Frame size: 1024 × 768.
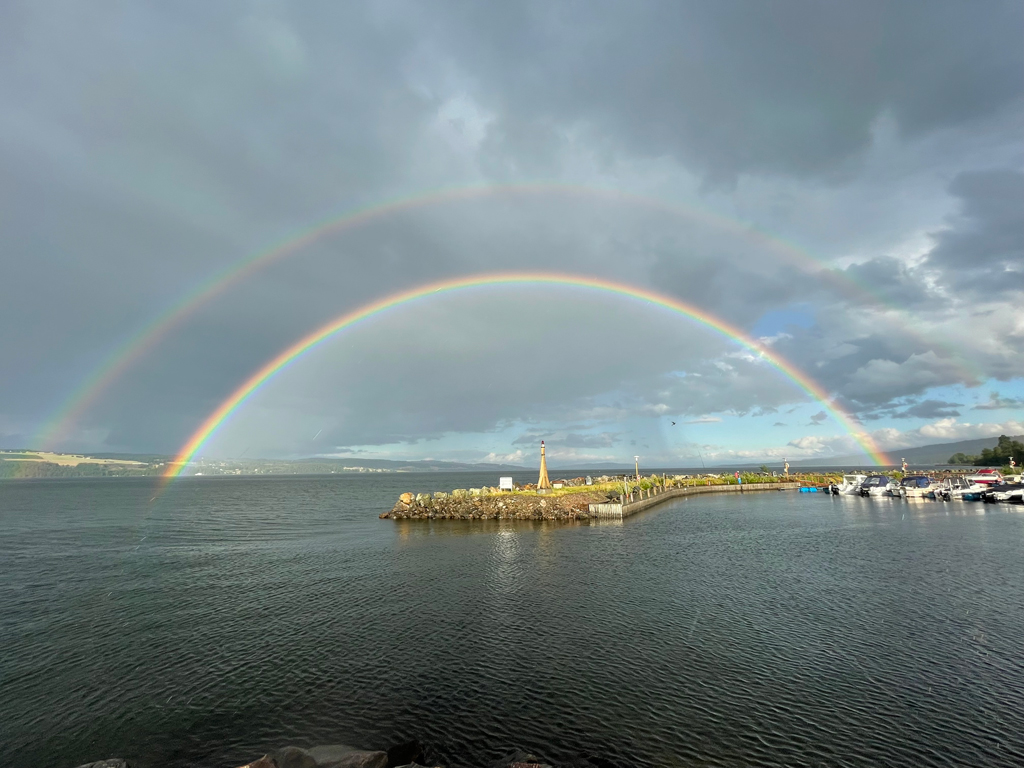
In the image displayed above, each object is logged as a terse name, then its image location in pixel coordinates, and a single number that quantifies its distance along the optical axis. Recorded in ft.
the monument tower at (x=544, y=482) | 236.36
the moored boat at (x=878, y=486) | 286.46
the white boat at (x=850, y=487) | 299.58
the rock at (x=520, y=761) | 38.29
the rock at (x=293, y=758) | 40.70
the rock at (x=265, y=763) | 38.46
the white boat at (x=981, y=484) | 251.80
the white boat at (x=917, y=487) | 269.44
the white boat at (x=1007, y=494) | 231.42
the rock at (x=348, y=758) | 40.24
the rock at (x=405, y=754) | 42.68
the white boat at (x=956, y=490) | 255.29
